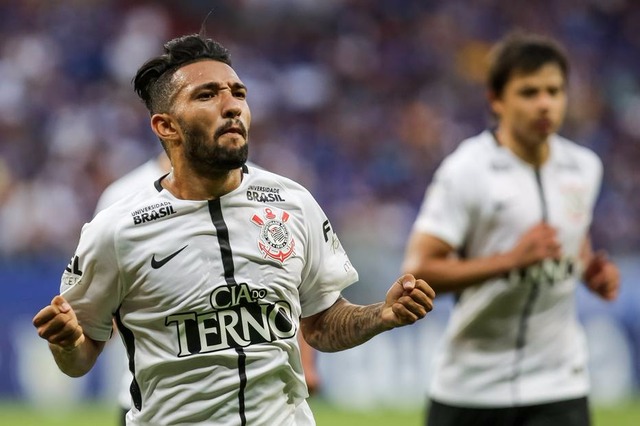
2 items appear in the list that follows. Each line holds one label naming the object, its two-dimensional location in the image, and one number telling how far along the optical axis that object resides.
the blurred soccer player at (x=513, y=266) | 11.25
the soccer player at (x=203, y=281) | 7.95
